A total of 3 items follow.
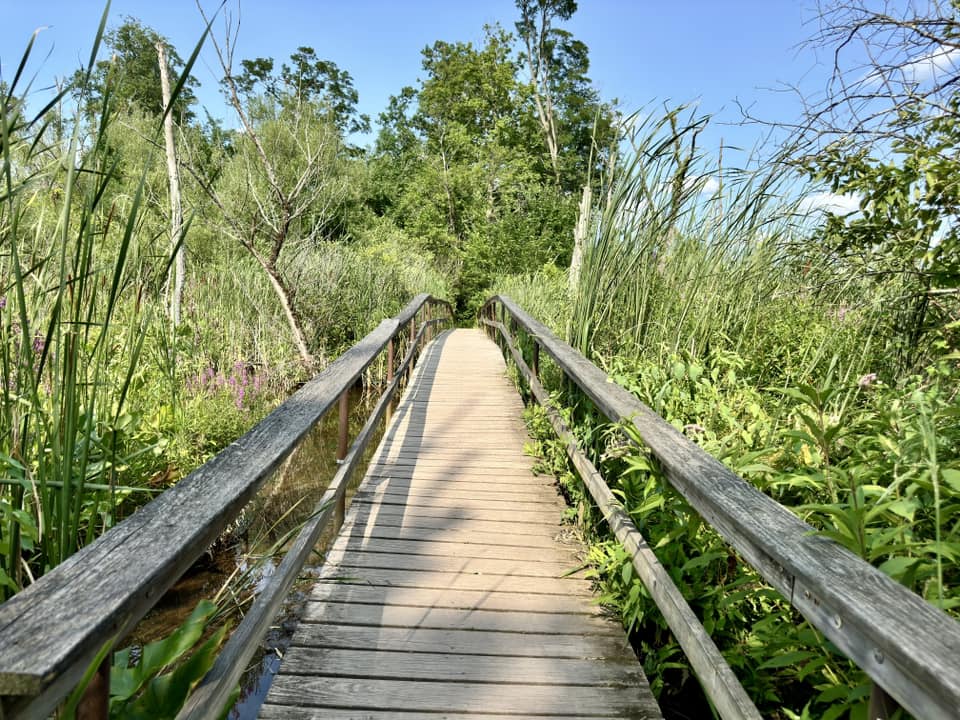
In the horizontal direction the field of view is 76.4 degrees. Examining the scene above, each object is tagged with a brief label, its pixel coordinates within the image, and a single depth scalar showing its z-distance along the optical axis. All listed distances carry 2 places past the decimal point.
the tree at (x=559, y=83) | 23.49
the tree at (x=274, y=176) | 7.44
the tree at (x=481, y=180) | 18.25
